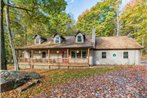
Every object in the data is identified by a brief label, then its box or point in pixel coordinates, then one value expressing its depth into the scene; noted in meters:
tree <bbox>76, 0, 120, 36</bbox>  17.08
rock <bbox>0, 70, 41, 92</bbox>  4.60
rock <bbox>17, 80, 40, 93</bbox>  4.43
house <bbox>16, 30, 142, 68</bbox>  10.56
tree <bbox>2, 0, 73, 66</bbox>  7.27
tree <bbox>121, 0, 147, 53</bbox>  10.81
